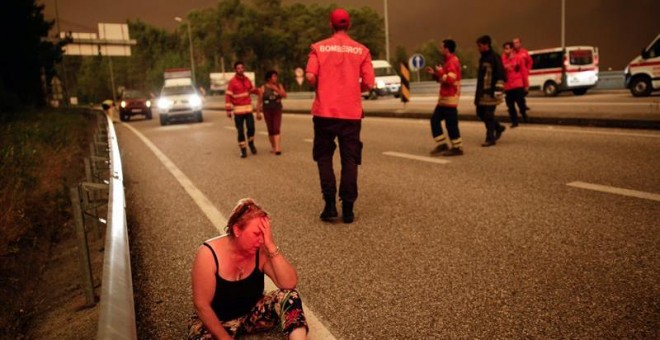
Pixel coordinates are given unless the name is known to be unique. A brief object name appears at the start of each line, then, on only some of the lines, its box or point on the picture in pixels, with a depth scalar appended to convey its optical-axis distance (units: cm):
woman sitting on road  262
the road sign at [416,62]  2978
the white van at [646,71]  1880
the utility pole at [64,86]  4337
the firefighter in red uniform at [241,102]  1106
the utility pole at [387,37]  2873
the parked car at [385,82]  3403
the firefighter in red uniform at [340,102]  536
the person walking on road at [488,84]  964
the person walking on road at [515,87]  1291
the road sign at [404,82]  1814
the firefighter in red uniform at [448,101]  900
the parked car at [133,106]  2984
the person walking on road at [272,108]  1110
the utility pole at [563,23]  2875
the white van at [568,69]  2400
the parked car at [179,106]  2267
